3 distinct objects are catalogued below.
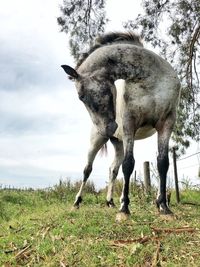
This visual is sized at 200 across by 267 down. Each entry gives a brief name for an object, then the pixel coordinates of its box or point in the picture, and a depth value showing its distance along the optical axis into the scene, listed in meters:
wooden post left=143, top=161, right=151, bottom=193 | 6.94
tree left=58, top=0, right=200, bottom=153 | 6.50
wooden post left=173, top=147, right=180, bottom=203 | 6.51
